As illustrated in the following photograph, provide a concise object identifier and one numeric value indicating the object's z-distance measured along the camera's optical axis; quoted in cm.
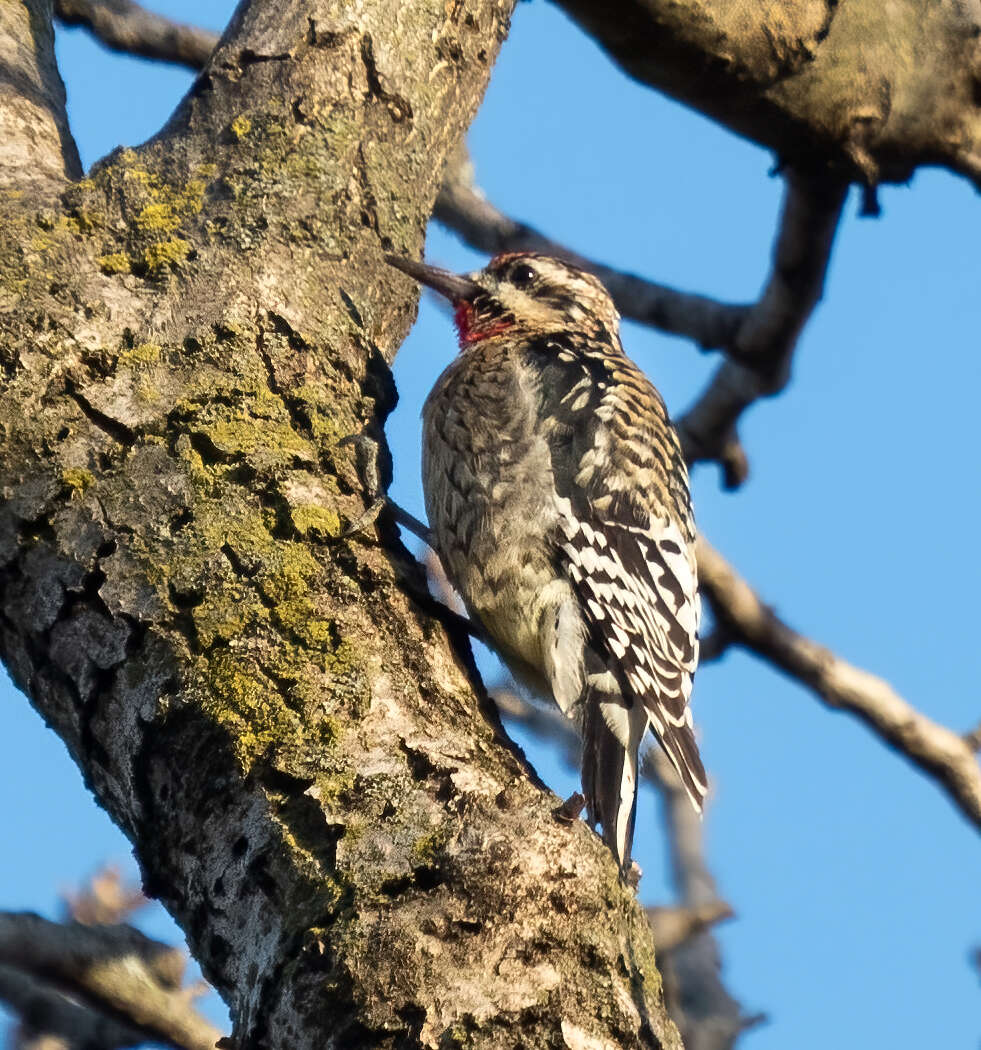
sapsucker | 722
